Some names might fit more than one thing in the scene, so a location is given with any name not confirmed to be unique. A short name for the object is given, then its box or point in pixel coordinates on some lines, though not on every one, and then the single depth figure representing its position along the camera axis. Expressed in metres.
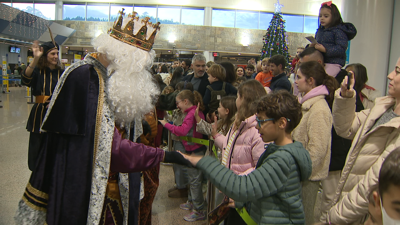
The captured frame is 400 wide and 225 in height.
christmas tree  8.37
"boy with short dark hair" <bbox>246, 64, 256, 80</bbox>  7.80
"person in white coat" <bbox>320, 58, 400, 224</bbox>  1.67
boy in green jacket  1.47
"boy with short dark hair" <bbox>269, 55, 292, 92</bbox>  3.91
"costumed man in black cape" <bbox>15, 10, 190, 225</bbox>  1.75
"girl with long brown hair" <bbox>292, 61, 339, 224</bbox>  2.39
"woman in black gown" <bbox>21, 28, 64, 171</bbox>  3.84
